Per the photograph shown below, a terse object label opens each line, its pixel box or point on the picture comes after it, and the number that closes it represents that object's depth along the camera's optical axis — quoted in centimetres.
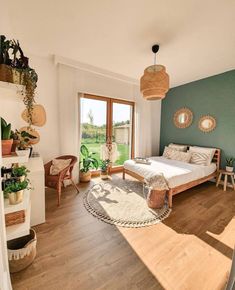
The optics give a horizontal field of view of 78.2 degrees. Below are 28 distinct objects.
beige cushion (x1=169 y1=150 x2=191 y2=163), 366
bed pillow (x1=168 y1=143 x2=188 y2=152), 411
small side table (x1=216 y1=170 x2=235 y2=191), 322
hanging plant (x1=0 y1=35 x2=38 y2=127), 110
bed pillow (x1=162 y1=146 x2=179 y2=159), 411
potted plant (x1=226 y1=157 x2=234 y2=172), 334
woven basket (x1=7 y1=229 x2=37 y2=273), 129
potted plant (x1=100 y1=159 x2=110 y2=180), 389
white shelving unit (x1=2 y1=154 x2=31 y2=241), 111
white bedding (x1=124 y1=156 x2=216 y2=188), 257
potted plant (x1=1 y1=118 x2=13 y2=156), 110
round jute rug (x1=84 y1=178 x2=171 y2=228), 211
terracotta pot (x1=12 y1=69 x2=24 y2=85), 110
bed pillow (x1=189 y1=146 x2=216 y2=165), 346
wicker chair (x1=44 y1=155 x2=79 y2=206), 245
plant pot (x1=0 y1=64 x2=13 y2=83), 106
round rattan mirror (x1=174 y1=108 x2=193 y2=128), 420
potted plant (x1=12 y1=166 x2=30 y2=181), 138
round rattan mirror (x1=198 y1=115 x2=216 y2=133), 372
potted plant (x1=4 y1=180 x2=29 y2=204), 122
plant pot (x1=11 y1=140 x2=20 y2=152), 128
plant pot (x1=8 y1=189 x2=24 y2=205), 124
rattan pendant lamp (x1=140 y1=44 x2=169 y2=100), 204
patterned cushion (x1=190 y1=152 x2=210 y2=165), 344
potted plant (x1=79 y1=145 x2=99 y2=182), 355
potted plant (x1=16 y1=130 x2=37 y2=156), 127
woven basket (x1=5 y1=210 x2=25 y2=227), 125
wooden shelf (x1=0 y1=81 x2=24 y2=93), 106
